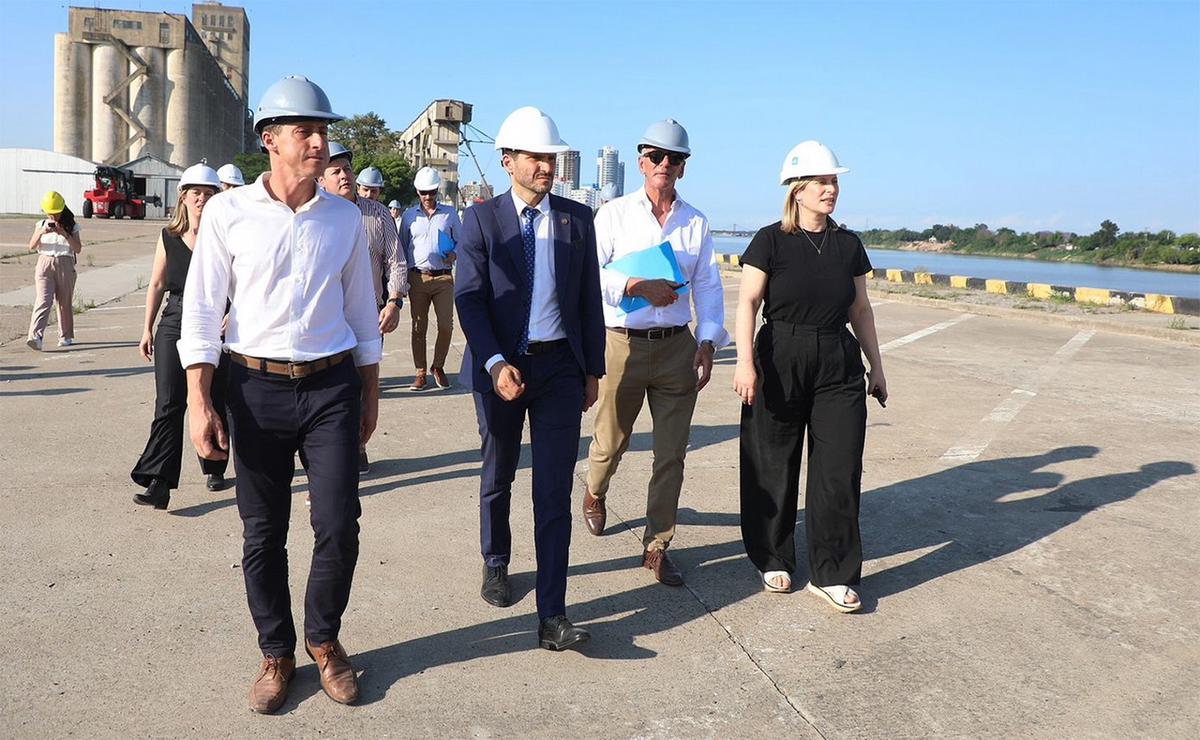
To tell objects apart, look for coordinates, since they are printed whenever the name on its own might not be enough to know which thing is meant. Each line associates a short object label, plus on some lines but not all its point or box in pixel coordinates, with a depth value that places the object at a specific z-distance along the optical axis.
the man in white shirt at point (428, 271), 10.12
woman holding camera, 11.48
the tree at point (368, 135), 100.00
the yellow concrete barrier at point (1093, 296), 21.22
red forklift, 60.84
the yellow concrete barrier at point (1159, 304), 19.72
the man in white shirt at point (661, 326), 5.09
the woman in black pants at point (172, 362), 5.89
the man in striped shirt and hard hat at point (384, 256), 7.95
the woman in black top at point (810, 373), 4.81
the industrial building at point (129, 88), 98.44
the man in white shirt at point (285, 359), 3.54
